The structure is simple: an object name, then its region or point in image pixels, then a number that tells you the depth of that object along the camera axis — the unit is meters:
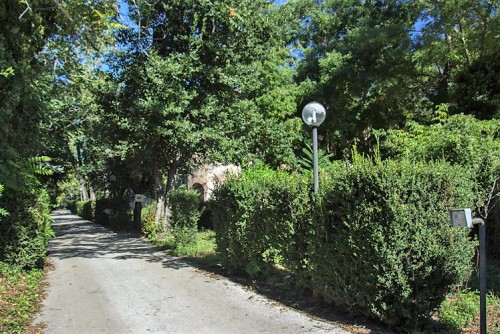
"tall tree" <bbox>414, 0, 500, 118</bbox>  14.20
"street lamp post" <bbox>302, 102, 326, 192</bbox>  6.89
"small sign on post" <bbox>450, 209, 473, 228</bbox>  4.30
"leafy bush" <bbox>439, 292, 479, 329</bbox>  5.14
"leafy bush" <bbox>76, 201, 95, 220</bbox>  34.49
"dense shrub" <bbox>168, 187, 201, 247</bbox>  12.26
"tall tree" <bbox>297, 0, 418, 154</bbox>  18.17
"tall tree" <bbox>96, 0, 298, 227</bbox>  11.49
